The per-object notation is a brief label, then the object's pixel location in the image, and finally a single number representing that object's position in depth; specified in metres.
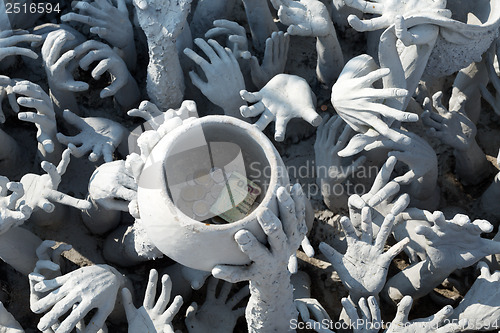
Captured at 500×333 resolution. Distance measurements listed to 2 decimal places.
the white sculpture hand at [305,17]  2.26
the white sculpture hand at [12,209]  2.02
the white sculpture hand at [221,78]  2.27
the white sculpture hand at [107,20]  2.31
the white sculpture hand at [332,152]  2.26
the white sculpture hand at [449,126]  2.28
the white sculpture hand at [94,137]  2.23
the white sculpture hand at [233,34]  2.32
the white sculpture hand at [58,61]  2.25
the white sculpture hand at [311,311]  2.11
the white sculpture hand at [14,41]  2.24
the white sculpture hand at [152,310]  2.06
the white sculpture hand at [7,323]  2.02
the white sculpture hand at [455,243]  2.05
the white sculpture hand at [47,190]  2.09
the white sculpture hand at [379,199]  2.14
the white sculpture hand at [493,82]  2.26
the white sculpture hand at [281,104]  2.21
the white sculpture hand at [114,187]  2.09
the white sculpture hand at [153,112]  2.16
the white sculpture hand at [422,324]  2.03
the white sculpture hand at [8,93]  2.23
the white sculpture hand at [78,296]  1.96
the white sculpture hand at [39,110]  2.18
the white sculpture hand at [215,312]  2.15
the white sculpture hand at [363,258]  2.09
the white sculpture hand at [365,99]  2.09
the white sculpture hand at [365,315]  2.06
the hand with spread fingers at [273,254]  1.80
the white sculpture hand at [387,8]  2.13
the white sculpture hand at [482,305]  2.04
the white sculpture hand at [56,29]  2.32
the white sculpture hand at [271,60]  2.33
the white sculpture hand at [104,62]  2.27
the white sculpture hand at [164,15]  2.19
